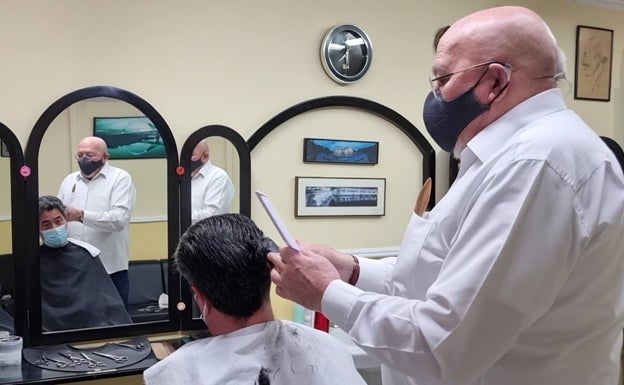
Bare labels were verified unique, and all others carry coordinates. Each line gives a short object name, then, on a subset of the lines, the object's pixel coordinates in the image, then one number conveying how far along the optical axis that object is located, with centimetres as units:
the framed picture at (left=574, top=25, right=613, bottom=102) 315
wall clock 263
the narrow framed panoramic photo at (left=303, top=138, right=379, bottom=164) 264
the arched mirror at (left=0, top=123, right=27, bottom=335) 215
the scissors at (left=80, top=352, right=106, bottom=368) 209
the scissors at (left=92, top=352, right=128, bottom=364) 214
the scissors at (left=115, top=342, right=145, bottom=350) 228
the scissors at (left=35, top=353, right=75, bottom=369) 208
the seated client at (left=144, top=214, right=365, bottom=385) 136
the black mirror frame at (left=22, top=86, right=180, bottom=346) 219
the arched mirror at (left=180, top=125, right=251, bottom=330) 243
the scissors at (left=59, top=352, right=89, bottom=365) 211
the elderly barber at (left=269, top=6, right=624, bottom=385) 92
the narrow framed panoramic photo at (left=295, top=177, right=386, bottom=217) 264
